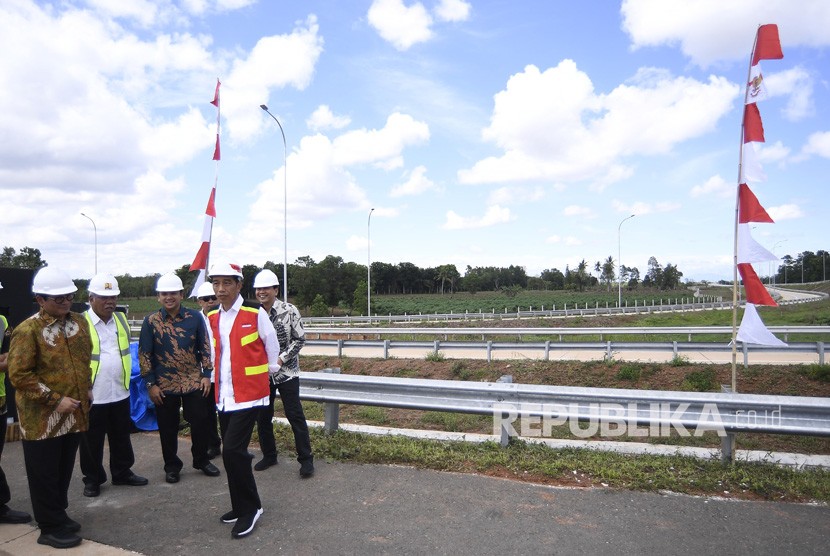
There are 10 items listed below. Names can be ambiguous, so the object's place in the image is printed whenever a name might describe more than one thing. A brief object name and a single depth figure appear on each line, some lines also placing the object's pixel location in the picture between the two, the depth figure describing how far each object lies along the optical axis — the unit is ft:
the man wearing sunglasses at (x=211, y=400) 19.36
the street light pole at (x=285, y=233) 82.43
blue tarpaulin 22.80
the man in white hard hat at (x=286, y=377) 17.29
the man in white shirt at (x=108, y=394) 16.21
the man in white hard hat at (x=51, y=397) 13.01
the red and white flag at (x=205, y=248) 29.14
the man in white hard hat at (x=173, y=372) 17.21
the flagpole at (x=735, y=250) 19.13
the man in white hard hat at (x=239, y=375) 13.29
